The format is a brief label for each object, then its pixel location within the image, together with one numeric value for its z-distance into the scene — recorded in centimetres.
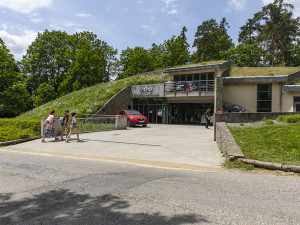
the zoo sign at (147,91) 2788
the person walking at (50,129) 1247
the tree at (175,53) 4609
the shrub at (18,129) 1236
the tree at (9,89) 2873
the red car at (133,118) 2156
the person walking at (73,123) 1258
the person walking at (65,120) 1255
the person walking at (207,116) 2052
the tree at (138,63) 4572
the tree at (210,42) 4856
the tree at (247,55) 4112
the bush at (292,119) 1156
